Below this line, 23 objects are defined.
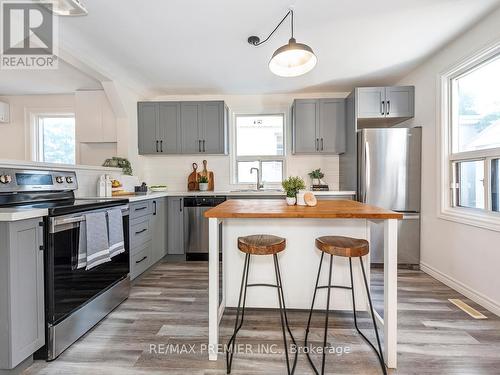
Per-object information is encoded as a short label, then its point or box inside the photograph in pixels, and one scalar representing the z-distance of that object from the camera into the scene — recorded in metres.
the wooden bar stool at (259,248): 1.49
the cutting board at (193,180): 4.01
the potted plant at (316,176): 3.87
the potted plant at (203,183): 3.87
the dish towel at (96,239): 1.73
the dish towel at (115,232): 1.97
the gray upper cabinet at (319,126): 3.66
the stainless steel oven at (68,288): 1.52
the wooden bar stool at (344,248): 1.43
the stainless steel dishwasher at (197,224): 3.49
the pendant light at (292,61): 1.62
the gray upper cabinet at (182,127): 3.78
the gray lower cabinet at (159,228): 3.14
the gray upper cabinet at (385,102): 3.25
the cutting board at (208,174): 4.05
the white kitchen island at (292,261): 1.94
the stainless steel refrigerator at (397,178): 3.05
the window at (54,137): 4.25
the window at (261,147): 4.10
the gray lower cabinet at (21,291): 1.33
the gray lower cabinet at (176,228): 3.50
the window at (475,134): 2.19
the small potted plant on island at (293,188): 1.90
